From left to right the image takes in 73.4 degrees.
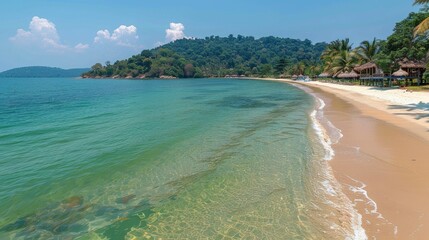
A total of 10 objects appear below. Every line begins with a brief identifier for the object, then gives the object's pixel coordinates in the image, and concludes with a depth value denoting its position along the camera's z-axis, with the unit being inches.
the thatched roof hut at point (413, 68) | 1397.6
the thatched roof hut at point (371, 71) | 1612.9
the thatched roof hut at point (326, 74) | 2691.9
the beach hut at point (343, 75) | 2164.1
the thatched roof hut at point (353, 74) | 2076.2
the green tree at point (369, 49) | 2025.1
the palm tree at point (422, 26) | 709.8
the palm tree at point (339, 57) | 2309.3
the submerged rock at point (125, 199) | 272.6
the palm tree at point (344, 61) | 2278.5
